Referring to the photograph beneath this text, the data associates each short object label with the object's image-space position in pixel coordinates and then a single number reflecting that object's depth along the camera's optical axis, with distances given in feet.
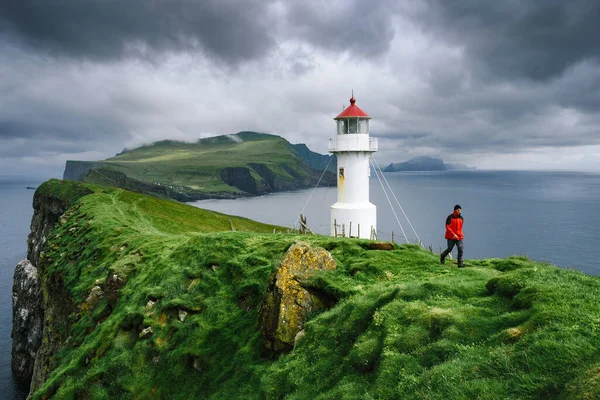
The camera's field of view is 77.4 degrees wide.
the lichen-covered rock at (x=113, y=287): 77.17
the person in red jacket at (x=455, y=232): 54.54
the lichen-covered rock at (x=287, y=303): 45.06
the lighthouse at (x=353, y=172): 119.85
